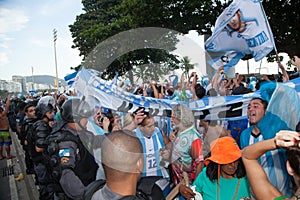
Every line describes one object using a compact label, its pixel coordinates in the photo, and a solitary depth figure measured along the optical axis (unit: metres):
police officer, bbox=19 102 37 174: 5.73
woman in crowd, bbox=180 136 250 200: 2.37
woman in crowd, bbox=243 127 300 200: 1.57
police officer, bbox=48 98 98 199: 2.63
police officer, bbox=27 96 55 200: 4.17
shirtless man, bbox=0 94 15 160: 8.45
